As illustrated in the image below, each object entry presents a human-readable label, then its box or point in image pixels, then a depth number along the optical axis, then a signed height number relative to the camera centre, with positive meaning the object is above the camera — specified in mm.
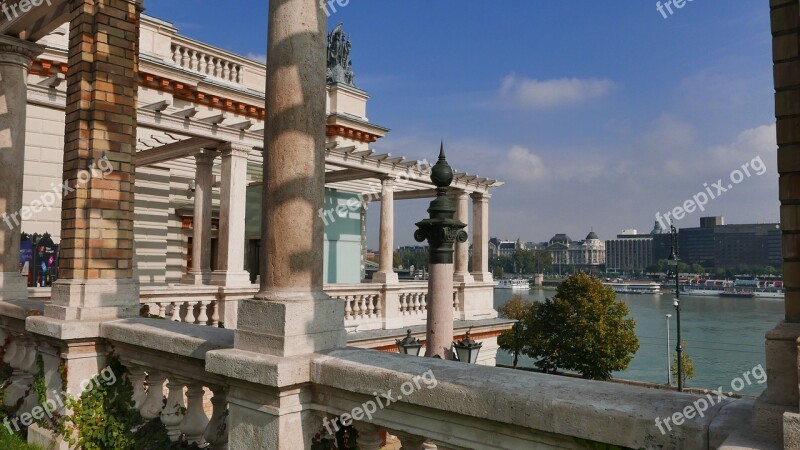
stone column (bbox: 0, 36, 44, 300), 6629 +1275
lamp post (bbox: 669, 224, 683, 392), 22172 +208
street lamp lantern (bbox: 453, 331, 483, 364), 7301 -1256
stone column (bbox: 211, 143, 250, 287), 12414 +983
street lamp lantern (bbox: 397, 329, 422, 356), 7447 -1206
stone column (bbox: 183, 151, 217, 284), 13758 +1113
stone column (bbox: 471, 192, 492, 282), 19125 +727
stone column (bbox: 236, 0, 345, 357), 3332 +452
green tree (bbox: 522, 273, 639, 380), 31484 -4254
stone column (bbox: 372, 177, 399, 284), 16156 +974
